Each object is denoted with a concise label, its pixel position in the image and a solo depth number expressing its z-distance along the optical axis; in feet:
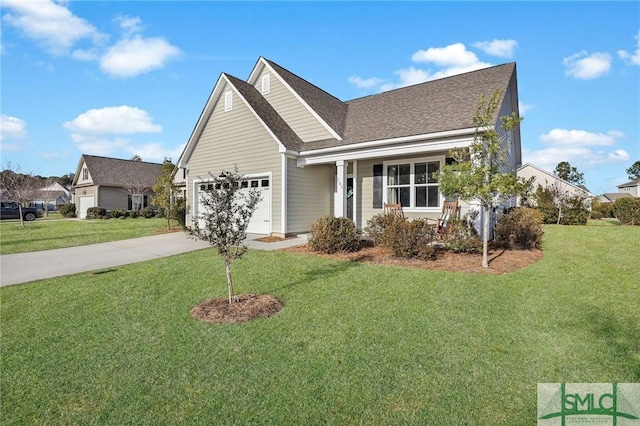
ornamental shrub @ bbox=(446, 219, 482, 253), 26.96
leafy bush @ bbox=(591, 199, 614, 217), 90.07
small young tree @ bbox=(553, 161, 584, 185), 193.66
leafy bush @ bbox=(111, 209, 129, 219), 90.75
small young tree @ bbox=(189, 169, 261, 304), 15.61
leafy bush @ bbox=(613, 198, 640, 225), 57.72
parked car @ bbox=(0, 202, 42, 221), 91.20
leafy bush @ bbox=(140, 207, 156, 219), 94.48
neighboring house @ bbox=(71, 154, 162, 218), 100.78
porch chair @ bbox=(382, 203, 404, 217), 34.81
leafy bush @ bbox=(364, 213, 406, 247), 27.27
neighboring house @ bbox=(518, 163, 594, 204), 105.50
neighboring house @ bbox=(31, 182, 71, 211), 179.67
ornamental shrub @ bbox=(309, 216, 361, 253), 29.22
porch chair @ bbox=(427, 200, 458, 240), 30.42
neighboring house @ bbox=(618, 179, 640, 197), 174.68
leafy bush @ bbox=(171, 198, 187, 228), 55.52
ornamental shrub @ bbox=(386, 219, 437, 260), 25.26
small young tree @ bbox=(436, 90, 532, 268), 22.20
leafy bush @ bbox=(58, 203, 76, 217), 108.58
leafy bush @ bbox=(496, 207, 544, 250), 30.27
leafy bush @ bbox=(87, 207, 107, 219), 90.74
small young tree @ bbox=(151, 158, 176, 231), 55.07
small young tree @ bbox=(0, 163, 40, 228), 73.82
